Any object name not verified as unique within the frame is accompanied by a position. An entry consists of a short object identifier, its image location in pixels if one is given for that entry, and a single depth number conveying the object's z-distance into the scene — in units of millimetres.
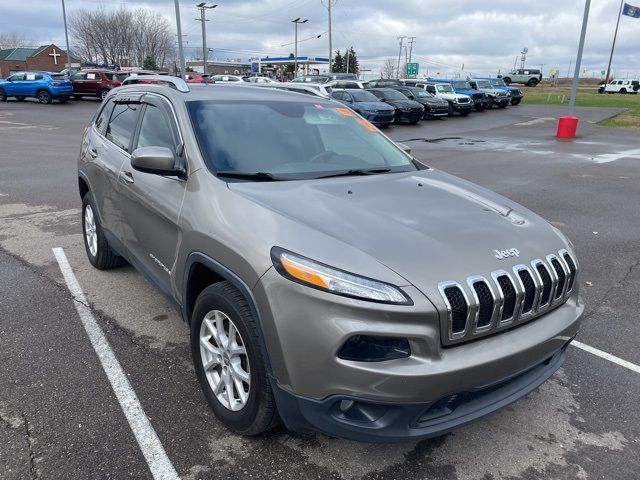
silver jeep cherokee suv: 2123
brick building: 73812
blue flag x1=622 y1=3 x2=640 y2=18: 23156
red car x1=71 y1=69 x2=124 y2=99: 30938
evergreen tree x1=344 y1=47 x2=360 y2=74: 93750
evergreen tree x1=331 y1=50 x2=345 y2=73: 89062
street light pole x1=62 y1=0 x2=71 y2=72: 42969
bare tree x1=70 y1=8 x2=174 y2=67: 75562
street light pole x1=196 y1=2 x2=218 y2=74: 47469
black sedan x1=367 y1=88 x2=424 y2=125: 23984
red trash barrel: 19375
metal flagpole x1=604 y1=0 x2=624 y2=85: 61809
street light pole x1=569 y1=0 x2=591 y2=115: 17781
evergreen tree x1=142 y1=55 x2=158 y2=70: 71250
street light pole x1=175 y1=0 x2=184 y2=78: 27531
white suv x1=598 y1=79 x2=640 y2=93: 61406
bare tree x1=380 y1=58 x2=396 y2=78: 119638
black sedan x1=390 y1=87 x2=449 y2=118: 26641
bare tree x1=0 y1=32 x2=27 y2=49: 100812
